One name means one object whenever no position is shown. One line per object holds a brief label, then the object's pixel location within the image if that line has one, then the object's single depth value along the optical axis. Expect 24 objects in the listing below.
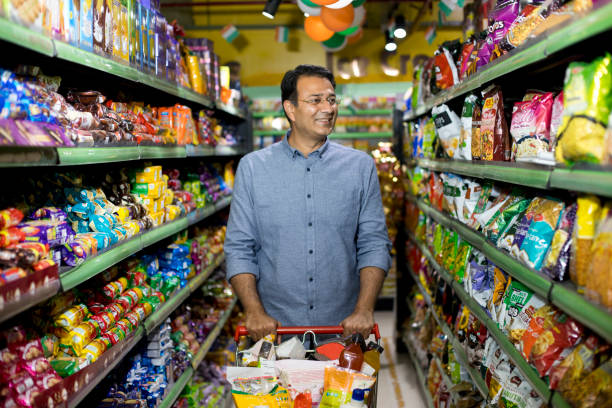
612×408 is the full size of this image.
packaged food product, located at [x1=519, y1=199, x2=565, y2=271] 1.67
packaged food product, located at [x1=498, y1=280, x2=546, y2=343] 1.84
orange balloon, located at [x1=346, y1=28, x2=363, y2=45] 7.09
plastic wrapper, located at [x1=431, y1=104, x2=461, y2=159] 2.84
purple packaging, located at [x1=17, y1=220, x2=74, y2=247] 1.54
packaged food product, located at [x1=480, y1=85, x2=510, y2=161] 2.11
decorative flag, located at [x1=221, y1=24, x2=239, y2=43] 7.78
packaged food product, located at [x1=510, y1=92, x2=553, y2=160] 1.75
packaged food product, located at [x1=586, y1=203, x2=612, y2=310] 1.27
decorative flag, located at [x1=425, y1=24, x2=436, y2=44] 7.27
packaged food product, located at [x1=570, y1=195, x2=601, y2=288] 1.41
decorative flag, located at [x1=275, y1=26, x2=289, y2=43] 7.75
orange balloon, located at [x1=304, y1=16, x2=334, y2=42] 5.79
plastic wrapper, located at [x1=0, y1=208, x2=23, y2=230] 1.46
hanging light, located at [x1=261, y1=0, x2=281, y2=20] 5.22
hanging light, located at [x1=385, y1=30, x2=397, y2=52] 6.39
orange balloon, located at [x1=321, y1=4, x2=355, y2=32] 5.10
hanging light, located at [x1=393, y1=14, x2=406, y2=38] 6.00
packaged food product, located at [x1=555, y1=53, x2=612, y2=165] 1.31
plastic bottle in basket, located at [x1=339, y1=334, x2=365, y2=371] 1.68
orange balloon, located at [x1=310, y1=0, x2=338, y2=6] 4.04
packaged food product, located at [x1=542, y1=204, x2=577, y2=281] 1.51
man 2.48
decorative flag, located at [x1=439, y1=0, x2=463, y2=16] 4.13
